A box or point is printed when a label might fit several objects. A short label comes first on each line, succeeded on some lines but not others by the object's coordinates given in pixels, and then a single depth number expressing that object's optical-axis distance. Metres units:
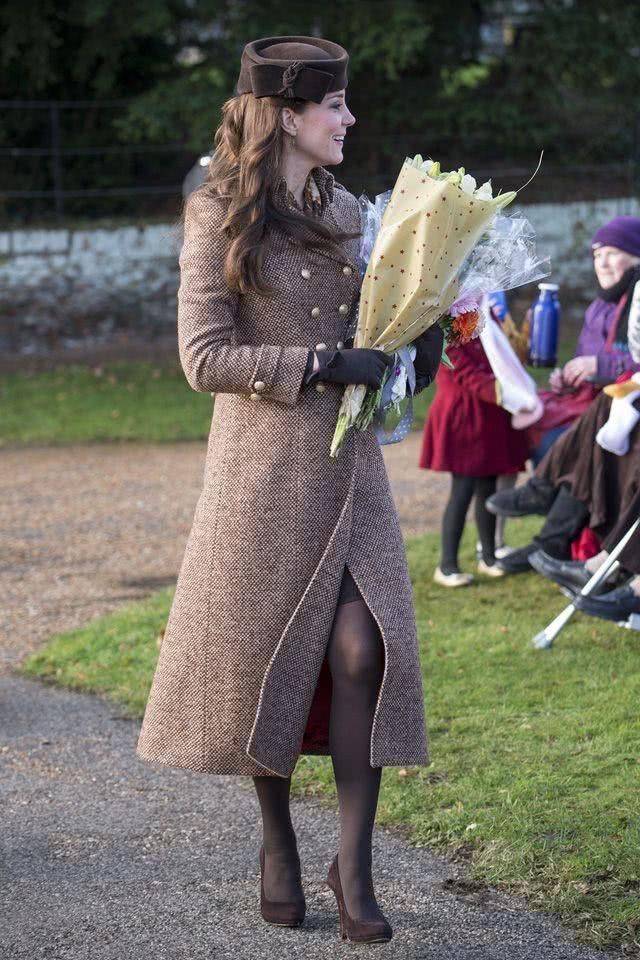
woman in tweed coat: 6.53
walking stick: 11.37
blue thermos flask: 13.27
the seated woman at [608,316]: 12.52
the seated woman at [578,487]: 11.84
